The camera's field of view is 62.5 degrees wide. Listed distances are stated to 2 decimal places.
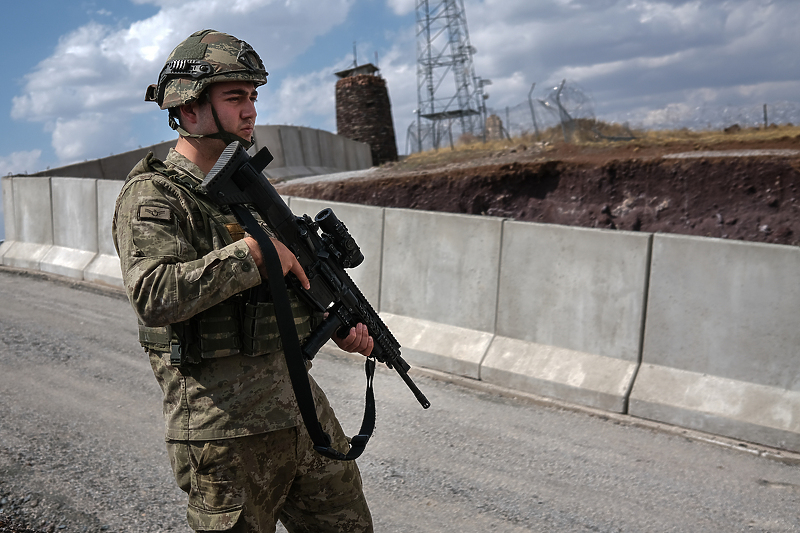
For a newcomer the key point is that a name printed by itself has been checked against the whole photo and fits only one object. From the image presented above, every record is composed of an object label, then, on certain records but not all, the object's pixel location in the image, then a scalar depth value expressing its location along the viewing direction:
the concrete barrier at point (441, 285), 6.05
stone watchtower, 33.66
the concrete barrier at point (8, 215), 11.55
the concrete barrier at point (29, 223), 10.88
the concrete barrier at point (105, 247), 9.56
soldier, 2.03
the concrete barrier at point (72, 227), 10.11
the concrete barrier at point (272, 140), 20.51
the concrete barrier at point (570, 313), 5.29
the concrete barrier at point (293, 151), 20.83
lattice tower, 43.09
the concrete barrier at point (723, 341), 4.70
